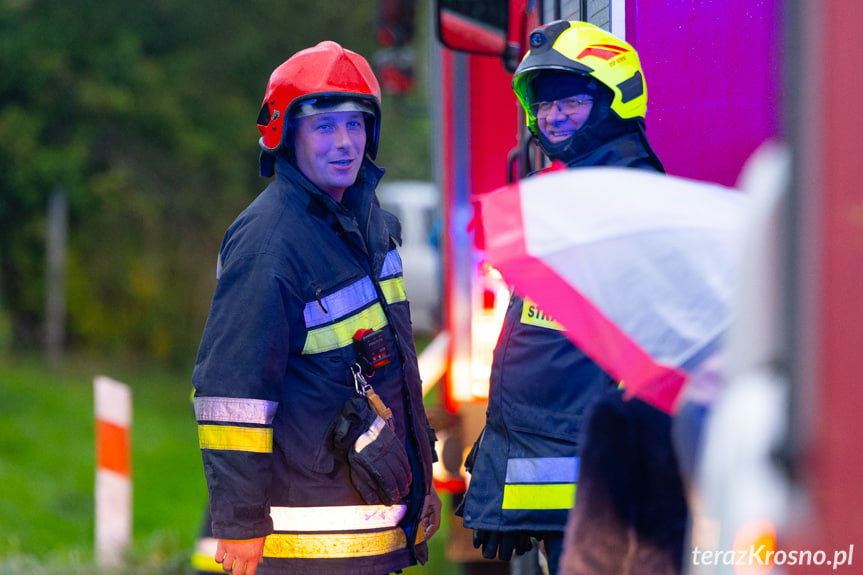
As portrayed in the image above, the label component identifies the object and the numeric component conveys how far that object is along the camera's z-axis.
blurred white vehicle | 25.84
